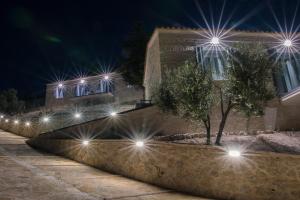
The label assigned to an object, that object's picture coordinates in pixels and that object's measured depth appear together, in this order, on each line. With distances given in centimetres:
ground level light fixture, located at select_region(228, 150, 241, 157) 878
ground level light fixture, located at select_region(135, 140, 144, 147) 1122
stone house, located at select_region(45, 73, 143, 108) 3609
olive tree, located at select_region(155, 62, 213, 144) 1329
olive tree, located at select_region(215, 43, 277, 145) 1265
